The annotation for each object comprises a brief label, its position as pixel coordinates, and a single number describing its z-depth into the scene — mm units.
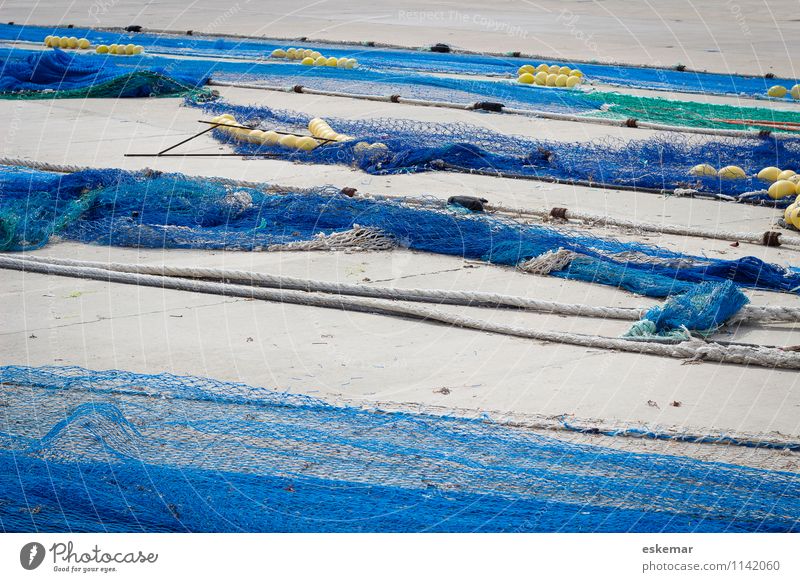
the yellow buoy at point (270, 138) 9938
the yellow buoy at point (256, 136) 10028
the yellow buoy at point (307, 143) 9641
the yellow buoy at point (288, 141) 9773
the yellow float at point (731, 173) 8742
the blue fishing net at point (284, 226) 6148
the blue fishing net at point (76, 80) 13023
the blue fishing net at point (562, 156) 8750
